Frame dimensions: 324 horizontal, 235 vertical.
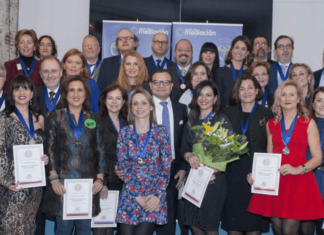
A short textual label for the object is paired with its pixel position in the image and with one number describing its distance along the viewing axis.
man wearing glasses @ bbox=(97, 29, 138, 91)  5.57
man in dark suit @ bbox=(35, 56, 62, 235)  4.50
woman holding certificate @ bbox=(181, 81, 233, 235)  3.94
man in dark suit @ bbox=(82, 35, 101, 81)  6.14
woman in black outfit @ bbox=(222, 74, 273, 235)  4.16
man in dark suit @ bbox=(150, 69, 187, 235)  4.43
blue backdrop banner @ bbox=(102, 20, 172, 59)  7.98
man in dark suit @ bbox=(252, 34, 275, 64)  6.30
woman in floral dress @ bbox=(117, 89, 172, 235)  3.61
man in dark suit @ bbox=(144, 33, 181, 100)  5.96
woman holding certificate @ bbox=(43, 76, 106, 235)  3.73
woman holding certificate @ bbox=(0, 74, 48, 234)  3.73
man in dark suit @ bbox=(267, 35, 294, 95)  5.92
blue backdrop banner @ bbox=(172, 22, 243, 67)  7.91
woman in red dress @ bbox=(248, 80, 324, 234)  3.84
